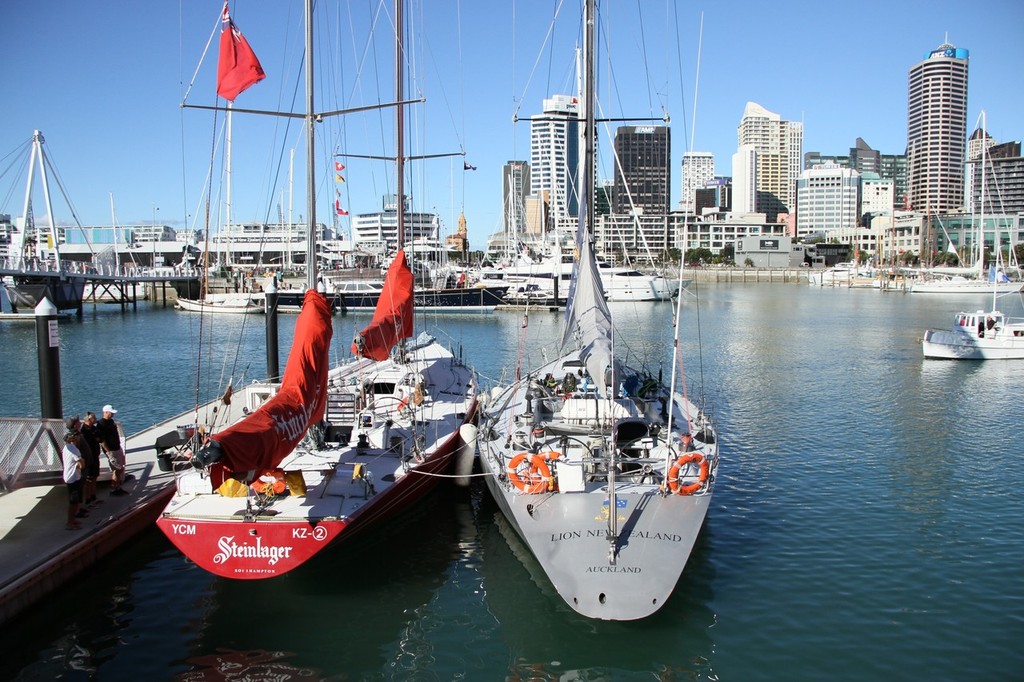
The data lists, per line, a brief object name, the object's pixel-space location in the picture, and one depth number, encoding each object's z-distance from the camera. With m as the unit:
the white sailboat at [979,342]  42.62
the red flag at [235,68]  15.58
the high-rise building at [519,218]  116.39
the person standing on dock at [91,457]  14.42
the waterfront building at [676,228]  191.56
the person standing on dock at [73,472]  13.75
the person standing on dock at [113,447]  15.48
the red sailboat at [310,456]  12.33
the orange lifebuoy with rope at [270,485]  13.27
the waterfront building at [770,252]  194.25
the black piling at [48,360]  16.62
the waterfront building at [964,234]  173.38
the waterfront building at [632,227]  186.50
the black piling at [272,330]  23.35
